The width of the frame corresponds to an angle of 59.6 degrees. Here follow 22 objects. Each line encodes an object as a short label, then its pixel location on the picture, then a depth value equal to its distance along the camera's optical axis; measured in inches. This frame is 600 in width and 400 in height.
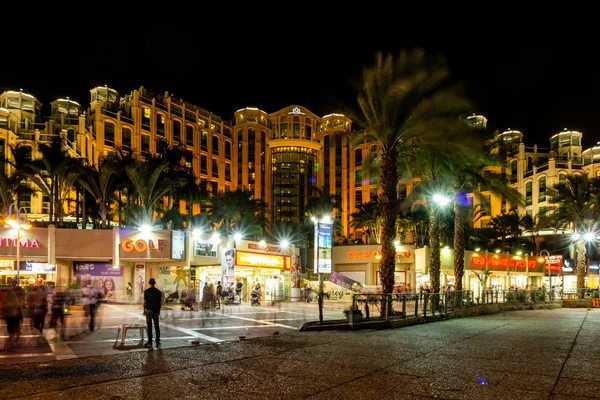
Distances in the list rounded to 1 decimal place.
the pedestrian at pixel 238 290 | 1322.0
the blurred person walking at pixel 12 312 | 538.3
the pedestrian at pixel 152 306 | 536.4
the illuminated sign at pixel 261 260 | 1443.4
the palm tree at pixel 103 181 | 1360.7
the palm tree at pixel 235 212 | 2065.7
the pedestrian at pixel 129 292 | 1327.5
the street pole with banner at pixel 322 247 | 792.3
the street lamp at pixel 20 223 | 989.3
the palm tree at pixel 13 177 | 1390.3
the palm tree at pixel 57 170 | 1341.0
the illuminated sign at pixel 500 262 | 2017.7
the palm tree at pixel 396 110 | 825.5
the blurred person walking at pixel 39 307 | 601.9
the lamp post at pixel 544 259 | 2383.6
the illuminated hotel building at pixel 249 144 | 2674.7
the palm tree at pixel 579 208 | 1626.5
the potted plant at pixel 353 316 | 718.5
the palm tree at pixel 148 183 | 1326.4
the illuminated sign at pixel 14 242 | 1176.2
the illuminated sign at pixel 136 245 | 1242.0
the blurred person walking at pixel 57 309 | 654.8
